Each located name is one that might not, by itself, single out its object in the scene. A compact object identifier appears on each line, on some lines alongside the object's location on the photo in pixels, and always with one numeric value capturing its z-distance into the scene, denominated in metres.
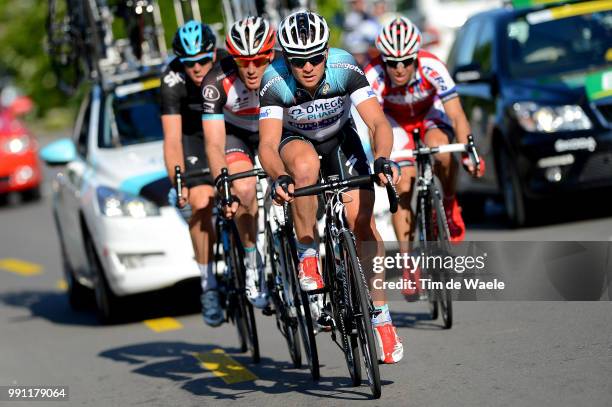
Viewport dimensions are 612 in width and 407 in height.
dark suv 26.58
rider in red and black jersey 18.23
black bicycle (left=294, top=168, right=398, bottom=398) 14.77
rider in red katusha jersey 19.45
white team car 22.83
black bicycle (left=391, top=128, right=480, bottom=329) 18.73
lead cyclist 15.59
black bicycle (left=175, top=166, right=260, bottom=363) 19.02
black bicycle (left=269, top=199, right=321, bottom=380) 16.67
